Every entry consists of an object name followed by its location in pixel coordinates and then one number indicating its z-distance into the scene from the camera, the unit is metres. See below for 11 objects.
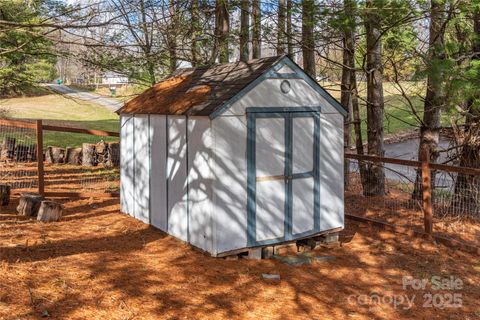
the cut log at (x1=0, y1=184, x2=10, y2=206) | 9.57
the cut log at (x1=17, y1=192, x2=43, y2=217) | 8.85
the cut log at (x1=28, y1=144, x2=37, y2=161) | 15.91
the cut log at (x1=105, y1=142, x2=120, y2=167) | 15.98
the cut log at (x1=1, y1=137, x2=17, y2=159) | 15.81
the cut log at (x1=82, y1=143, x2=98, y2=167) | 15.80
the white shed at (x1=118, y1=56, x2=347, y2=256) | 6.53
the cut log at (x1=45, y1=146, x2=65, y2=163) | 16.23
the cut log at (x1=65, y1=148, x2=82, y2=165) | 16.12
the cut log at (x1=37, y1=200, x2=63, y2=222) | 8.50
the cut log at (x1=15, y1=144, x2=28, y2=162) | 15.66
